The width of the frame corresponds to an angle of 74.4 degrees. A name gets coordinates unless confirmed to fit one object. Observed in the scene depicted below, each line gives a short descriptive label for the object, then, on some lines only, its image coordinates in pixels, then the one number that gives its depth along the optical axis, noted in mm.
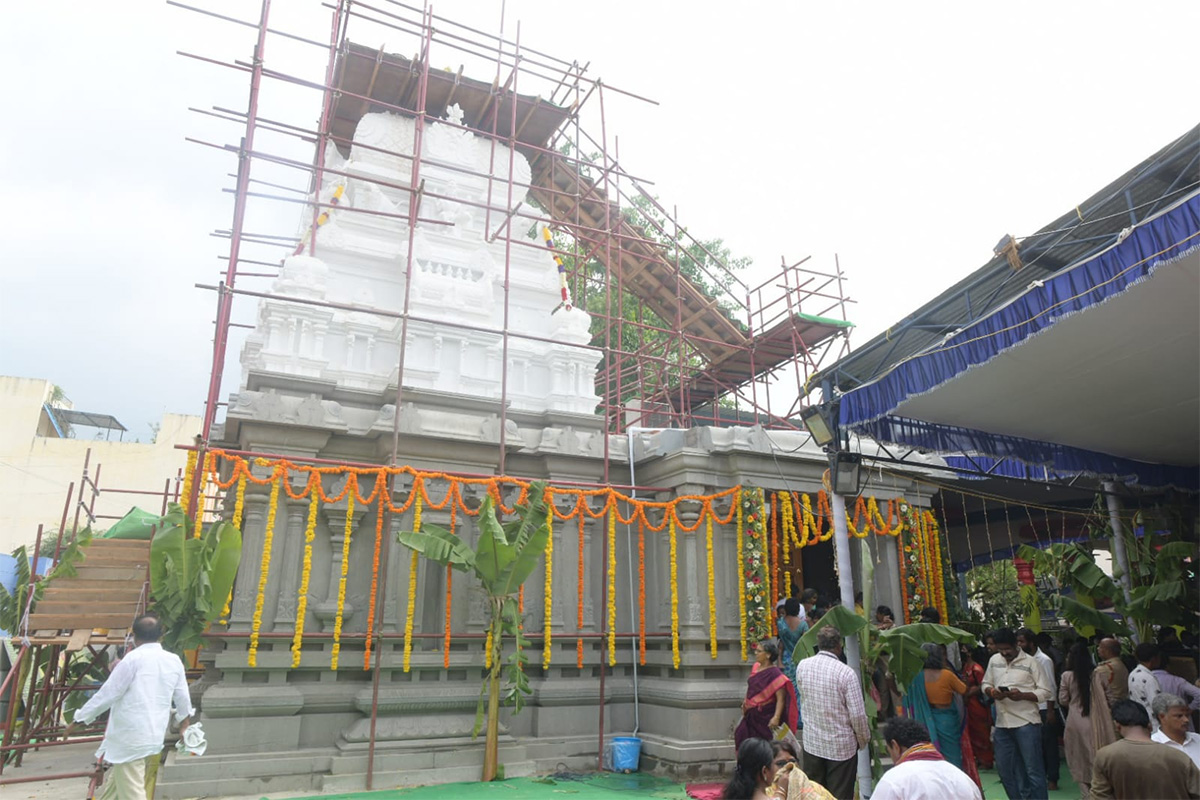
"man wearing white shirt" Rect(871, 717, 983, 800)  3617
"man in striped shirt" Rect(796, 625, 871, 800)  5961
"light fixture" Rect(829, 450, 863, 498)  7725
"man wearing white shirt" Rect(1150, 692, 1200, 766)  4723
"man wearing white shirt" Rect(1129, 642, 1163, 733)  6121
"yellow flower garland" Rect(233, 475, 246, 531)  8461
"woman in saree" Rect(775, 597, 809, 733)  8258
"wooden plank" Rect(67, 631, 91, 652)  7969
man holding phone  6738
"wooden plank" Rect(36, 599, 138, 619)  8211
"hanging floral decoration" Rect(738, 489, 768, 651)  9594
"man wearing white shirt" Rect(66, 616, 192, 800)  5590
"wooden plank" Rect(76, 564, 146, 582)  8609
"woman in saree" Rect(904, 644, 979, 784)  6883
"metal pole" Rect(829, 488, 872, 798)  6496
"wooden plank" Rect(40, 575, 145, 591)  8422
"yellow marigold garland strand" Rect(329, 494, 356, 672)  8703
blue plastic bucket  9203
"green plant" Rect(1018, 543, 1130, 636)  8047
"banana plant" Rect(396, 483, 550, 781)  8531
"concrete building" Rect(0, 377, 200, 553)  27281
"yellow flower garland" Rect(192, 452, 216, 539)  8636
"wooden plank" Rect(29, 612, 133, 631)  8078
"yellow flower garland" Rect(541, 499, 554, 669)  9375
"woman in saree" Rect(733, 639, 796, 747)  6789
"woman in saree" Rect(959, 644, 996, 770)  8102
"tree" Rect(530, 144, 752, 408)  16109
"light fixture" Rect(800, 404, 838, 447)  7891
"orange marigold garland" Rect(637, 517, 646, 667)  9766
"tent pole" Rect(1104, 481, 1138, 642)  9500
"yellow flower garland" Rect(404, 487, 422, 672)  8852
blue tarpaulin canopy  5285
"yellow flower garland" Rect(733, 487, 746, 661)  9516
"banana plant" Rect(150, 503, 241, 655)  7508
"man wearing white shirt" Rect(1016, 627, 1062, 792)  8086
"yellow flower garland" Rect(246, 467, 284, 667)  8359
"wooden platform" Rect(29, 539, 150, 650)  8078
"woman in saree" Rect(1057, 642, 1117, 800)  6508
